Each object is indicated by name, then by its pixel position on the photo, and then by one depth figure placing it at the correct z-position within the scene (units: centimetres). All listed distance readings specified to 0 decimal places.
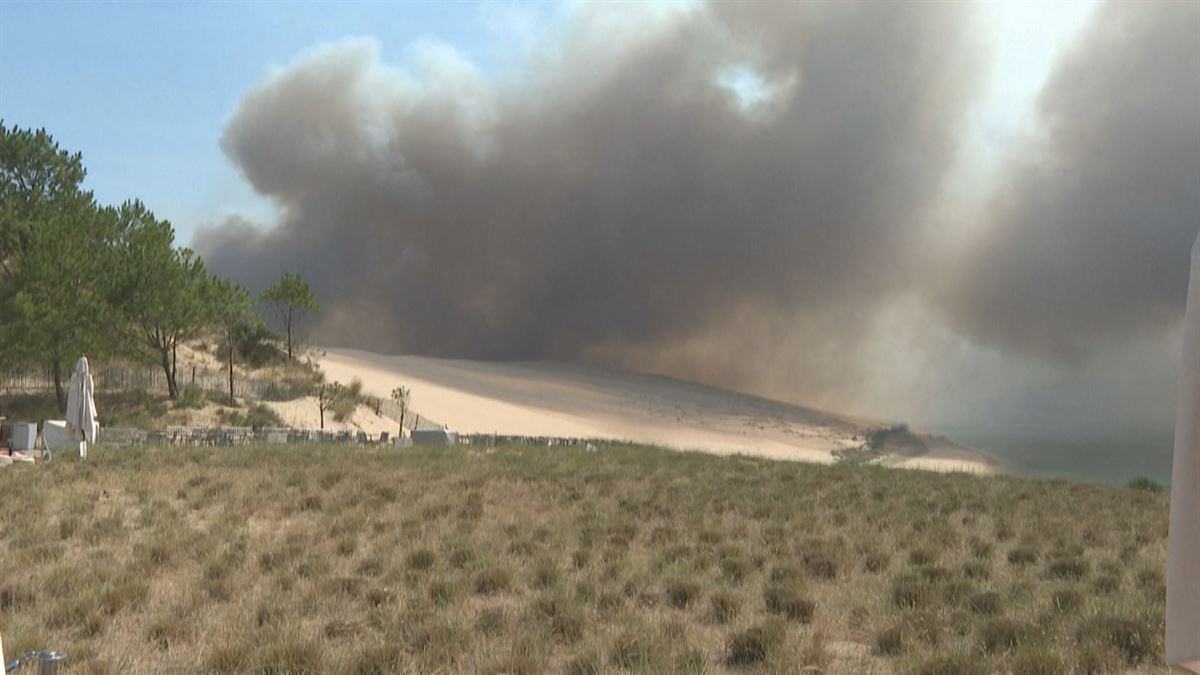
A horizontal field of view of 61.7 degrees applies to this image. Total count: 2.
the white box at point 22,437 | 2058
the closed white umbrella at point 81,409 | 1762
